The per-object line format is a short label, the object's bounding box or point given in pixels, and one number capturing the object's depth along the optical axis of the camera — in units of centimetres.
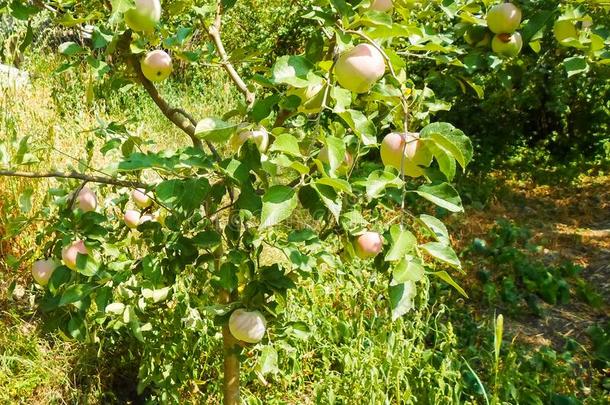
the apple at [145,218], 143
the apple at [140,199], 143
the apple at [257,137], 92
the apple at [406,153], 85
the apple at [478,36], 119
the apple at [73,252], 118
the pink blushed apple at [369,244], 101
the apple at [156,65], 116
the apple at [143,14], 94
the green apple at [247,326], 112
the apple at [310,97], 91
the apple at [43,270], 126
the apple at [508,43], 112
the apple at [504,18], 108
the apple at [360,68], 79
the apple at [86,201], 125
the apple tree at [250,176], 80
